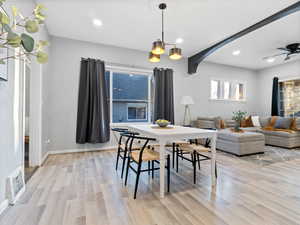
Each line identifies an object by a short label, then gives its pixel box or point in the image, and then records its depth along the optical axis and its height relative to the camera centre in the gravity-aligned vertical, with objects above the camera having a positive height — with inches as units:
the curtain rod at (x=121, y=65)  165.0 +49.6
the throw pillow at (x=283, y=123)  182.7 -13.5
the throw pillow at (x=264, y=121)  205.0 -13.0
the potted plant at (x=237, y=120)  162.2 -9.4
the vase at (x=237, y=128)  161.7 -17.6
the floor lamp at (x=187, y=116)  207.0 -7.2
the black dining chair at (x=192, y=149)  91.5 -23.4
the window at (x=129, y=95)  173.5 +17.3
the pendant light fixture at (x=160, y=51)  90.2 +36.2
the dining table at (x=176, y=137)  74.5 -13.5
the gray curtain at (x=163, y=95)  182.7 +18.5
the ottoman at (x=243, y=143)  142.3 -30.1
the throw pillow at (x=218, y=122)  190.5 -14.2
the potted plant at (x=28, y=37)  27.5 +13.2
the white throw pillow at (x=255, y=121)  216.7 -13.6
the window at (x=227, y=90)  231.8 +32.1
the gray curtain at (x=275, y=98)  232.1 +20.1
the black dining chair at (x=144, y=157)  75.9 -24.1
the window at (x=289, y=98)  217.9 +20.1
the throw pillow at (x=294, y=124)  178.5 -14.4
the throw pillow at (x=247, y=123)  217.6 -16.5
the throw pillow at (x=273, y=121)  197.5 -12.2
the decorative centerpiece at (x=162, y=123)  104.4 -8.5
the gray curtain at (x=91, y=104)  151.1 +5.7
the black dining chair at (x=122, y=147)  95.3 -25.9
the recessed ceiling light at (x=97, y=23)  121.6 +70.0
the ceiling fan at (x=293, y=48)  156.3 +64.6
